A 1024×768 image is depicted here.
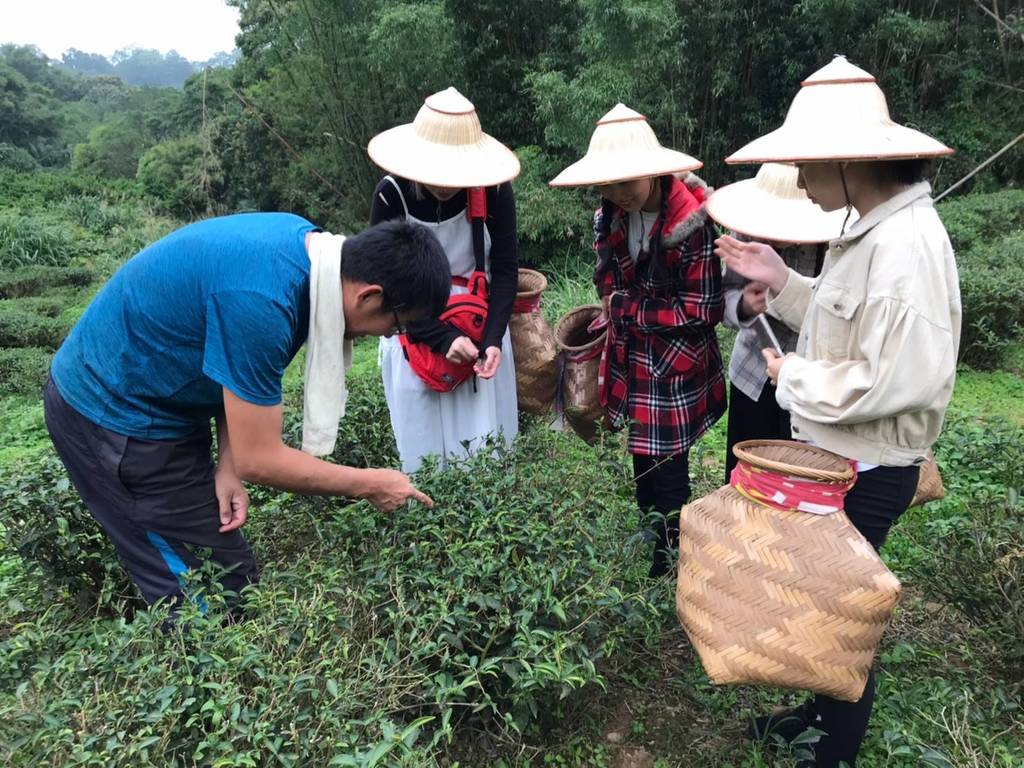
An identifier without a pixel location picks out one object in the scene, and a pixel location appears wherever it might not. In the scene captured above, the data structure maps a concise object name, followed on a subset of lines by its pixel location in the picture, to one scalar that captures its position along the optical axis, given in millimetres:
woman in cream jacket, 1542
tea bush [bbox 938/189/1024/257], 7640
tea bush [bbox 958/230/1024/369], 5023
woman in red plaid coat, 2451
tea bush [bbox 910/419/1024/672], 2135
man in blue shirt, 1704
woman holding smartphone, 2328
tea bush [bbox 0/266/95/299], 10609
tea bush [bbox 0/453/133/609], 2180
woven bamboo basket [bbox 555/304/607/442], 2877
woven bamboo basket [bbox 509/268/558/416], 2898
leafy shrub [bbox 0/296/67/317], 9188
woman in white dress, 2576
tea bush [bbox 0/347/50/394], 6844
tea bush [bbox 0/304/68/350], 8062
